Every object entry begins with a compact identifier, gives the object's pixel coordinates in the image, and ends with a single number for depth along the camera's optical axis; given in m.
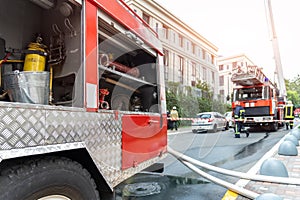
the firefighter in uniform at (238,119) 11.19
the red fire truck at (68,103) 1.52
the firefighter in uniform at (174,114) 15.15
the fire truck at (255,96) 12.44
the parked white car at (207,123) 14.78
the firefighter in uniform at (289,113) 15.11
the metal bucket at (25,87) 1.87
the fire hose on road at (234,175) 3.16
